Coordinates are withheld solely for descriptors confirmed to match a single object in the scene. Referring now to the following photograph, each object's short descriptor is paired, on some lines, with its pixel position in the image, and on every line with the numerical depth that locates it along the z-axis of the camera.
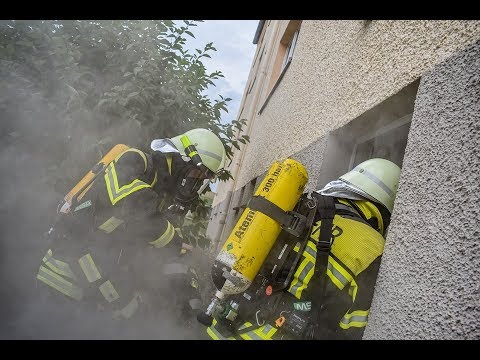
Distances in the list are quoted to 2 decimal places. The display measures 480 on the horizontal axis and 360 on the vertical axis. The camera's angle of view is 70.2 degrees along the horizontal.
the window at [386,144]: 2.34
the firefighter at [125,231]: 2.53
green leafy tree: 3.24
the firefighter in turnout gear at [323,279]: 1.61
